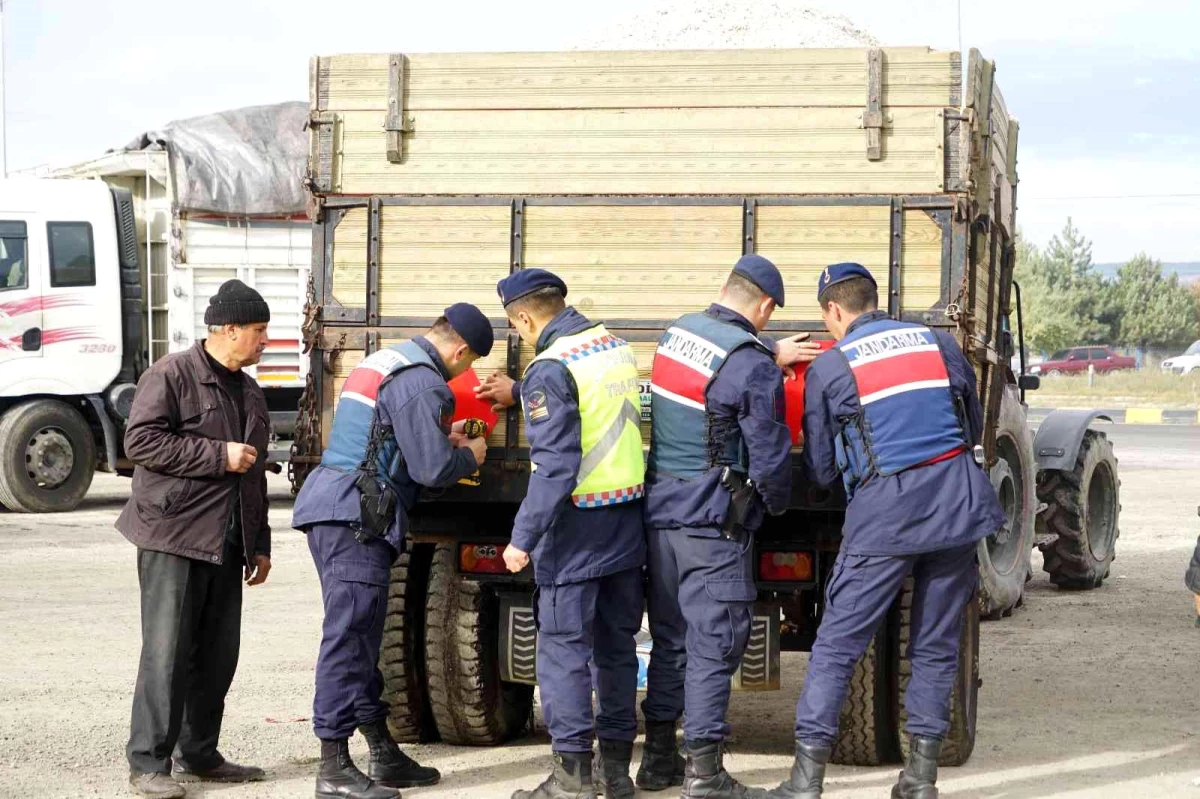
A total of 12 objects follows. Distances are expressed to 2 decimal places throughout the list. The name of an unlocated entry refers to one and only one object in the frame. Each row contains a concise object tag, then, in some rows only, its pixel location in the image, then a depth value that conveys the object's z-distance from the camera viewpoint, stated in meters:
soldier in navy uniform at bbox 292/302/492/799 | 5.52
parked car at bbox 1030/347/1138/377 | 54.25
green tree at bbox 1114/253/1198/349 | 72.00
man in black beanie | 5.70
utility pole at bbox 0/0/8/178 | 24.56
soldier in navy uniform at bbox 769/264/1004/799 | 5.35
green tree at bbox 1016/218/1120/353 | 67.38
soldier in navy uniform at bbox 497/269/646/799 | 5.41
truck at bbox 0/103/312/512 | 14.75
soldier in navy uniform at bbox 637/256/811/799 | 5.43
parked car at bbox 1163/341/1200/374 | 52.53
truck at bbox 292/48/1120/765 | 5.95
